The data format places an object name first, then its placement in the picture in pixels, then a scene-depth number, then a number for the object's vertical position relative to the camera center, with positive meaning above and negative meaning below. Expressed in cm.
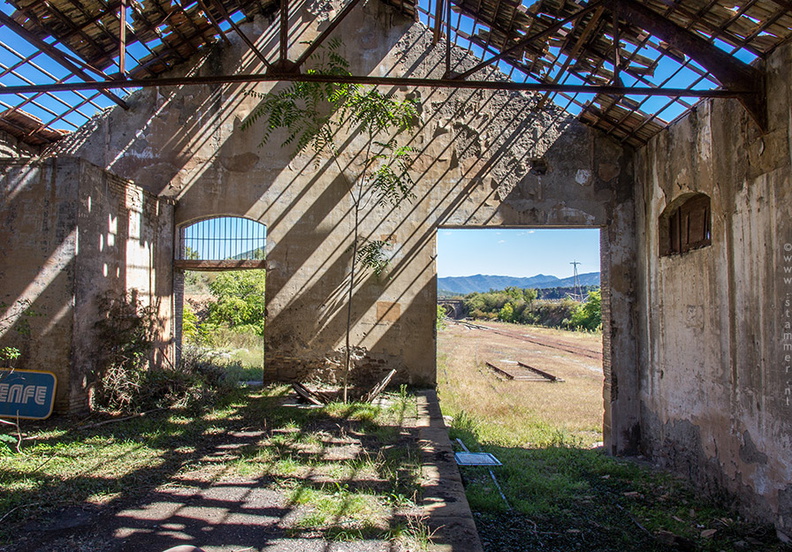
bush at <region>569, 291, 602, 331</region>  3659 -112
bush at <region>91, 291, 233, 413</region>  757 -116
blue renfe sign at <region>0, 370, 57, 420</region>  686 -128
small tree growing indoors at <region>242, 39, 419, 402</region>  906 +278
